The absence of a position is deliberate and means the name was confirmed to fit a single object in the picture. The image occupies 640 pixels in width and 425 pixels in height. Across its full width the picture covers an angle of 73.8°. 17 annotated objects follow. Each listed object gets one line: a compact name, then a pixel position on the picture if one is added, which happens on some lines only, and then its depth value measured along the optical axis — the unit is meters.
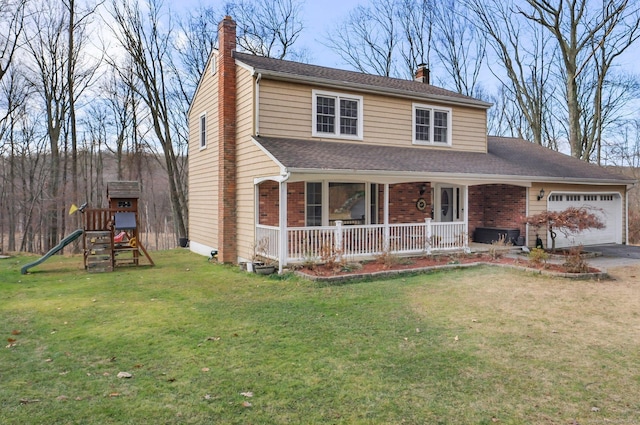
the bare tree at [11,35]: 18.09
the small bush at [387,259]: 10.55
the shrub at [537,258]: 10.51
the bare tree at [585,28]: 20.78
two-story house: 11.20
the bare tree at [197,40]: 24.31
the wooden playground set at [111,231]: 11.40
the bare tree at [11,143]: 21.67
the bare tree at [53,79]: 21.11
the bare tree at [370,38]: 28.05
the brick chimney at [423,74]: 17.84
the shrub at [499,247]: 11.91
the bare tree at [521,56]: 25.20
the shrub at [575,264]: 9.65
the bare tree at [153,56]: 22.05
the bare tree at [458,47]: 27.89
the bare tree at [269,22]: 24.86
